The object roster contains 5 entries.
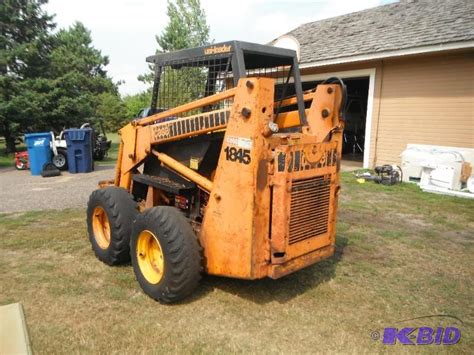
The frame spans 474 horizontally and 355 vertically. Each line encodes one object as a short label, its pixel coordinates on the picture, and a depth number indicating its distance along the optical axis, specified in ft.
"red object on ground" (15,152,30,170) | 39.57
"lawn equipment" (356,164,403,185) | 31.24
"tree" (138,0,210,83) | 99.45
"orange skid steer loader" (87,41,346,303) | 10.21
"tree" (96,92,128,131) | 113.60
